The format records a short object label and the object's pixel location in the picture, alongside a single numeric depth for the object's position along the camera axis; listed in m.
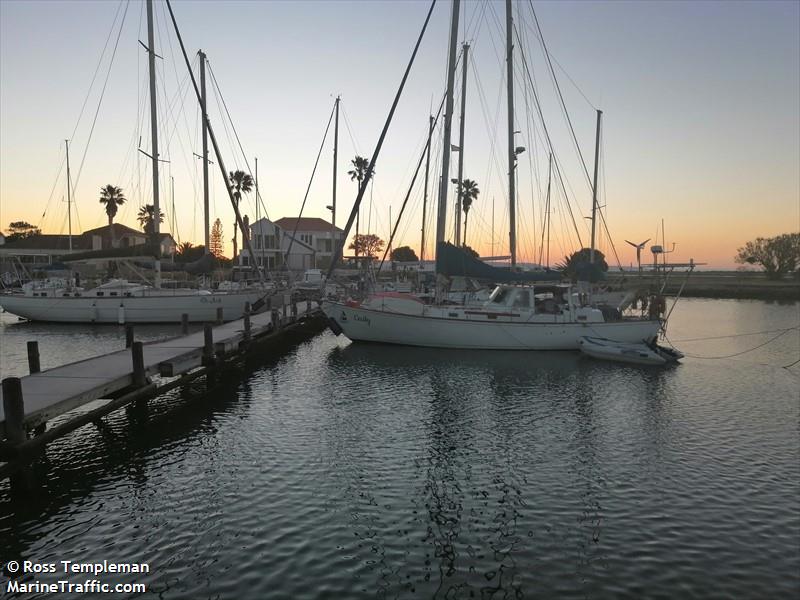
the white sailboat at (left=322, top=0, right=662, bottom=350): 25.73
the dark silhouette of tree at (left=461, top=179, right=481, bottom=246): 81.44
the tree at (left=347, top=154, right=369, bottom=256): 79.00
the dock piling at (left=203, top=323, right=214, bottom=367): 17.92
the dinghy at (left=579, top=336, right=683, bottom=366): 24.08
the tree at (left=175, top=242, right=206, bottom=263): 73.44
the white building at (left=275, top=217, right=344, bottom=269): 91.67
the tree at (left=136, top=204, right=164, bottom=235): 89.81
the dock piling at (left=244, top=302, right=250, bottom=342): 22.92
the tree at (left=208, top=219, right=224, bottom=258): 116.06
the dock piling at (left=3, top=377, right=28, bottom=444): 8.88
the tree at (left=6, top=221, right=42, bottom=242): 116.43
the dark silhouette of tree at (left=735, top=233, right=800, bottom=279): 90.06
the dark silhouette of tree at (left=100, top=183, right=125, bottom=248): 83.81
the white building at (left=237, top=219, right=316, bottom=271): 84.56
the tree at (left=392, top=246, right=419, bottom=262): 118.57
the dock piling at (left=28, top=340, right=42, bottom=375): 14.38
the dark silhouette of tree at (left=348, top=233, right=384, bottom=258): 120.69
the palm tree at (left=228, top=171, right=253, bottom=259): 83.06
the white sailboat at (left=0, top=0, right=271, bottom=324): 36.62
